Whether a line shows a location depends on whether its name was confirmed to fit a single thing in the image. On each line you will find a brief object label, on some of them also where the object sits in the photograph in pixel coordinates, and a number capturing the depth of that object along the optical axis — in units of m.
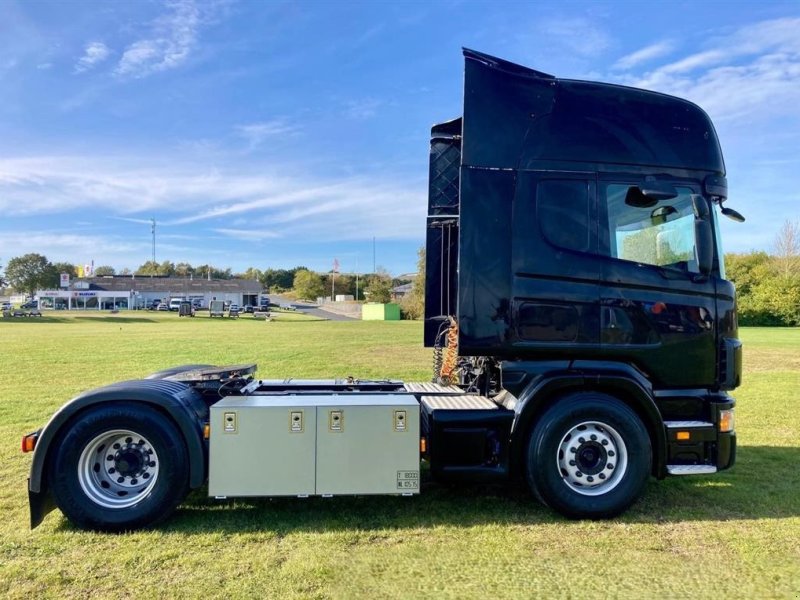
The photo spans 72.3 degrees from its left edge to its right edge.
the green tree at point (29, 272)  93.31
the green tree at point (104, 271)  131.12
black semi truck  4.41
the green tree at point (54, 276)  95.19
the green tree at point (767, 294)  49.78
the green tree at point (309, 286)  115.38
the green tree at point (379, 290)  84.94
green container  62.09
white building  87.31
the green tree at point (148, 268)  133.88
